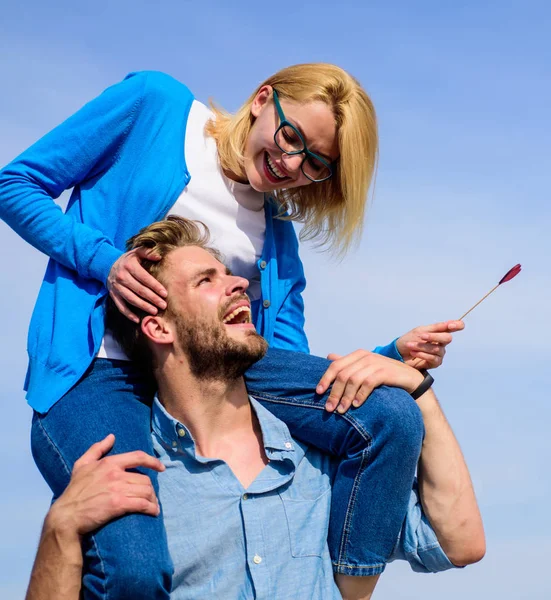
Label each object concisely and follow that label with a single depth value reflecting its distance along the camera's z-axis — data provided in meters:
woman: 4.29
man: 4.23
